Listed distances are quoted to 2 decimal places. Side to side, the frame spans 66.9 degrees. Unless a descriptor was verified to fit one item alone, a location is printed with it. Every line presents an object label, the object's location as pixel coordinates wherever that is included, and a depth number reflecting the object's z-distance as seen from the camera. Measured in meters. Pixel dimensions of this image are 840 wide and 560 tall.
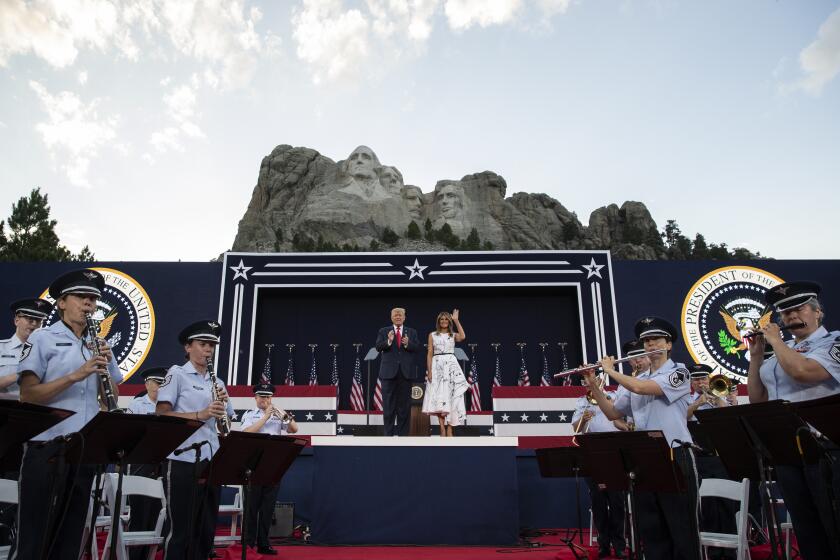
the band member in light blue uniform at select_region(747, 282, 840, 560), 3.83
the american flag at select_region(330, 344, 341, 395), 15.28
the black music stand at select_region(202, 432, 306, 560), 4.56
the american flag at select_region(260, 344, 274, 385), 14.90
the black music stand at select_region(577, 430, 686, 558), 4.29
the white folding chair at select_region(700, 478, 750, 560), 4.89
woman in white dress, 10.02
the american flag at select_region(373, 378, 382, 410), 13.11
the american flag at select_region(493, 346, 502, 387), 14.88
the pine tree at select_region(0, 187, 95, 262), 26.28
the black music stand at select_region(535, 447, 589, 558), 7.33
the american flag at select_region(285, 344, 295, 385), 14.84
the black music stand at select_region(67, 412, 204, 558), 3.61
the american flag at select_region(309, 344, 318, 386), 15.03
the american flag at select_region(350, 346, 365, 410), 14.16
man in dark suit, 10.09
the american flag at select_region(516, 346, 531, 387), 14.72
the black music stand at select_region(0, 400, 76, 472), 3.11
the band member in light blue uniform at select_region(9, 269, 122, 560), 3.68
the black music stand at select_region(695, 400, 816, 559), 3.62
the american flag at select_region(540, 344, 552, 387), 14.72
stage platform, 7.63
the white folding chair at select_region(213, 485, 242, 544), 7.48
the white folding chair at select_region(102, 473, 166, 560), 4.95
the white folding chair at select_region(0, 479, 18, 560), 4.21
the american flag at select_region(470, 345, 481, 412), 14.07
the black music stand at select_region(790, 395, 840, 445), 3.14
